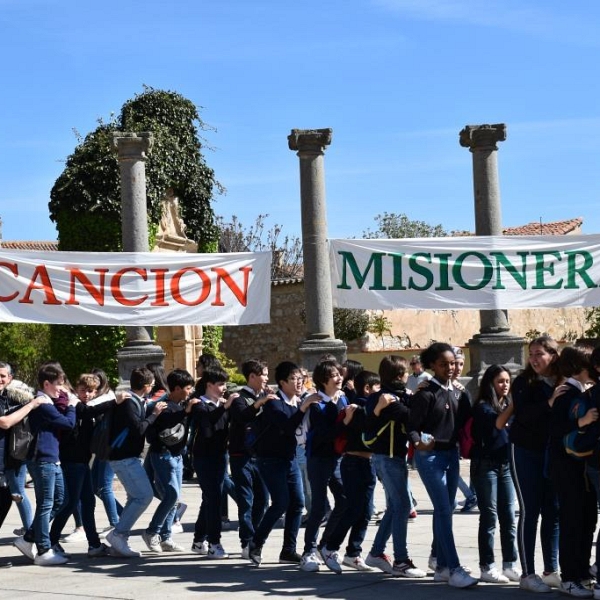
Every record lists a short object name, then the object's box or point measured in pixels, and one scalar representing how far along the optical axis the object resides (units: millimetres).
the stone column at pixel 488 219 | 20312
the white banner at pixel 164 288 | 16719
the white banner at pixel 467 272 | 17406
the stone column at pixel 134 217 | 19391
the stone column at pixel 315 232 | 20078
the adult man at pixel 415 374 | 16250
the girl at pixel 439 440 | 9047
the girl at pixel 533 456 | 8766
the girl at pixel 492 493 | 9227
